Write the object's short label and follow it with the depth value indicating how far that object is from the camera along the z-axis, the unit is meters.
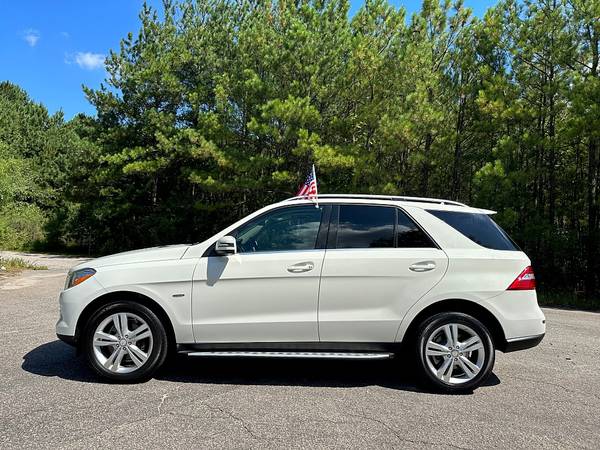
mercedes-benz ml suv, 4.46
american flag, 5.11
